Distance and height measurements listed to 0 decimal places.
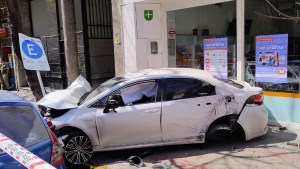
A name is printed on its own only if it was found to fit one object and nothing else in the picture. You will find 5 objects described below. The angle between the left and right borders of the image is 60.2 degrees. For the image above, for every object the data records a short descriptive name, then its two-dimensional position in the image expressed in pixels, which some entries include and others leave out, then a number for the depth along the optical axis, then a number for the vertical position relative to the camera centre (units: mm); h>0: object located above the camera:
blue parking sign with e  5833 +312
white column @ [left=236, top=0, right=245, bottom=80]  6089 +485
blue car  2309 -620
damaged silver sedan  4257 -925
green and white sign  7367 +1258
